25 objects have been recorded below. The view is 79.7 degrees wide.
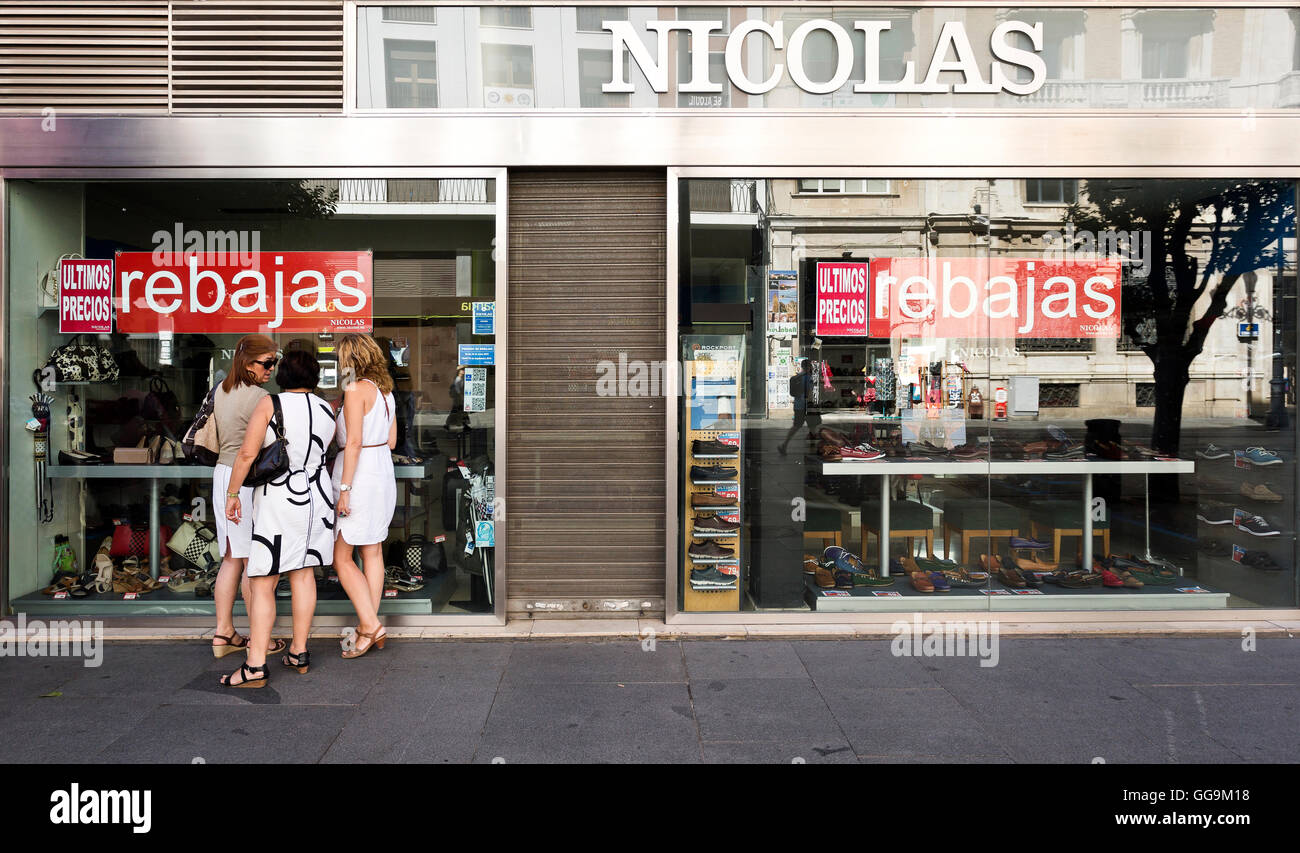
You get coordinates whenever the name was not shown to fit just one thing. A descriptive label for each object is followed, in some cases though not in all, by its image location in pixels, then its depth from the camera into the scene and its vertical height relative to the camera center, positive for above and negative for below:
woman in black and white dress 4.39 -0.52
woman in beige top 4.75 +0.02
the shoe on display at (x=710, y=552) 5.75 -1.03
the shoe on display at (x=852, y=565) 6.00 -1.18
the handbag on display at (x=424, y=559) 5.79 -1.09
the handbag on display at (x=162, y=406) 5.88 +0.05
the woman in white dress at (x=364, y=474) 4.76 -0.39
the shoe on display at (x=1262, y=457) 6.01 -0.34
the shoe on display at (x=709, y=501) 5.79 -0.66
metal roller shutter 5.73 +0.09
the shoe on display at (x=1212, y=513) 6.30 -0.80
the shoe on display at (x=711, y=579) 5.76 -1.23
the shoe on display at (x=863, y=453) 6.04 -0.31
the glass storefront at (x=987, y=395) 5.80 +0.14
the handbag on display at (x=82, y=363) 5.85 +0.37
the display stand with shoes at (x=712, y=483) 5.76 -0.52
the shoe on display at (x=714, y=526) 5.80 -0.85
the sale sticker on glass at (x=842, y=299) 5.94 +0.87
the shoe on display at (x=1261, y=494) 6.04 -0.63
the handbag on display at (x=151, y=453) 5.92 -0.31
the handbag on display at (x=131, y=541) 6.00 -0.99
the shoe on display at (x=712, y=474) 5.77 -0.46
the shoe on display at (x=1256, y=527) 6.10 -0.89
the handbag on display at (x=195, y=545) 5.98 -1.03
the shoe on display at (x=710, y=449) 5.80 -0.27
